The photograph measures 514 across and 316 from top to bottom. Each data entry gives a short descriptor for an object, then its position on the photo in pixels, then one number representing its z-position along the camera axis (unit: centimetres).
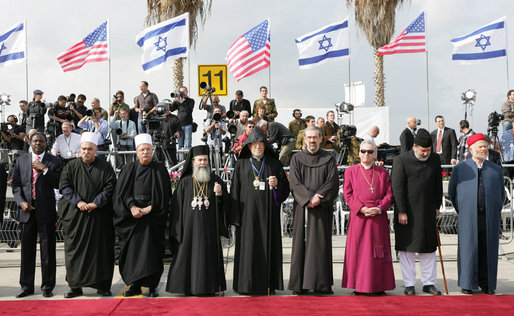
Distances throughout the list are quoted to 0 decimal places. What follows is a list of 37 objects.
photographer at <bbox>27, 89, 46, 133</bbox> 1454
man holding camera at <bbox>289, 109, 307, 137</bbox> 1530
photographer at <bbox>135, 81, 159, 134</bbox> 1416
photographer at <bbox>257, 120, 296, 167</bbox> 1296
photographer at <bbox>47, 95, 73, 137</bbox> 1337
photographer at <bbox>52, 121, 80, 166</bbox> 1176
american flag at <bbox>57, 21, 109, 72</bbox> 1589
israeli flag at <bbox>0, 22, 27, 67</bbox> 1588
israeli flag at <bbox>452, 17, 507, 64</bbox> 1628
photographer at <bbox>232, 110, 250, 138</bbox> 1318
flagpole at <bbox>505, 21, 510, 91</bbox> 1635
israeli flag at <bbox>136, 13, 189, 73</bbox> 1420
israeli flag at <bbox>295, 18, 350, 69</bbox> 1622
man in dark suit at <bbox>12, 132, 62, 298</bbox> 745
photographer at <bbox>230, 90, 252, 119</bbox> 1472
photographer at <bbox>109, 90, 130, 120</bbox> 1469
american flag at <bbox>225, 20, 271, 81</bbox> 1569
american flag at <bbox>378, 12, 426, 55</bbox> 1666
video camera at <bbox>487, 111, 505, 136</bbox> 1241
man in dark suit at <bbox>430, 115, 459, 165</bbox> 1402
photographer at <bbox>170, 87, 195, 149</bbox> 1448
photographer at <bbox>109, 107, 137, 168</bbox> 1318
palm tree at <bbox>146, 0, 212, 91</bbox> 2027
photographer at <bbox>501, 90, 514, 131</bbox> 1432
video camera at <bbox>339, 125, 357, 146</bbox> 1233
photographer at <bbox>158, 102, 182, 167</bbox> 1270
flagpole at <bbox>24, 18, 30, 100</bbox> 1759
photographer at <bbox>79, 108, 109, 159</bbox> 1385
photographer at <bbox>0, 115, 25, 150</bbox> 1557
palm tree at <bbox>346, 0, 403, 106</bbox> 2197
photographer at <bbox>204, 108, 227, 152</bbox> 1137
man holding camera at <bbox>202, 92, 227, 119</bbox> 1152
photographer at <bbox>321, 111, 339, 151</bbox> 1360
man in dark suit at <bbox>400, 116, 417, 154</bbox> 1392
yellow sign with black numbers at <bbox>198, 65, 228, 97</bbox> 1577
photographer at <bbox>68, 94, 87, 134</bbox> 1427
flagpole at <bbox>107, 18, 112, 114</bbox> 1574
